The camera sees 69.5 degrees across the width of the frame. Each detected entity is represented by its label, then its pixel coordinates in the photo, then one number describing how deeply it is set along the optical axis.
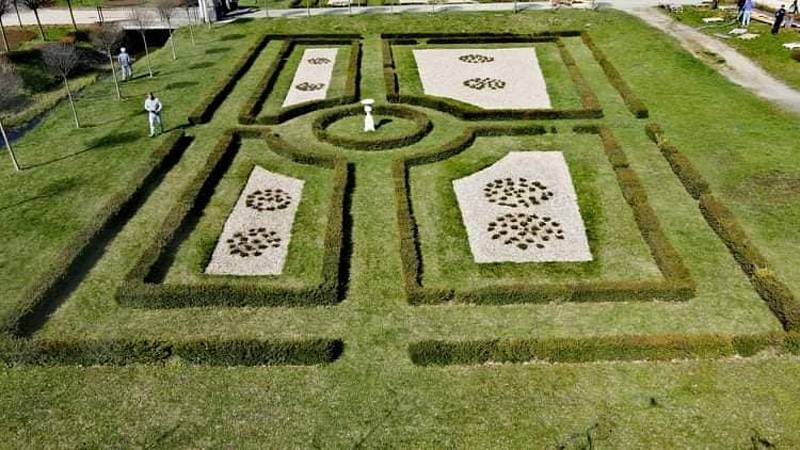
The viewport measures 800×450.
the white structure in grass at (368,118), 24.64
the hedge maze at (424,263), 13.58
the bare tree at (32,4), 41.03
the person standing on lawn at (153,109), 24.88
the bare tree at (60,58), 27.72
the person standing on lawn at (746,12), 39.31
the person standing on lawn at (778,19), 37.25
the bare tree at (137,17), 41.15
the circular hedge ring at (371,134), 24.09
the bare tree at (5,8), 36.84
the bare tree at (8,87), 24.91
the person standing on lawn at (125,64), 33.09
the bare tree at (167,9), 42.34
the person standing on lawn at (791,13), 38.22
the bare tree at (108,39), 32.19
